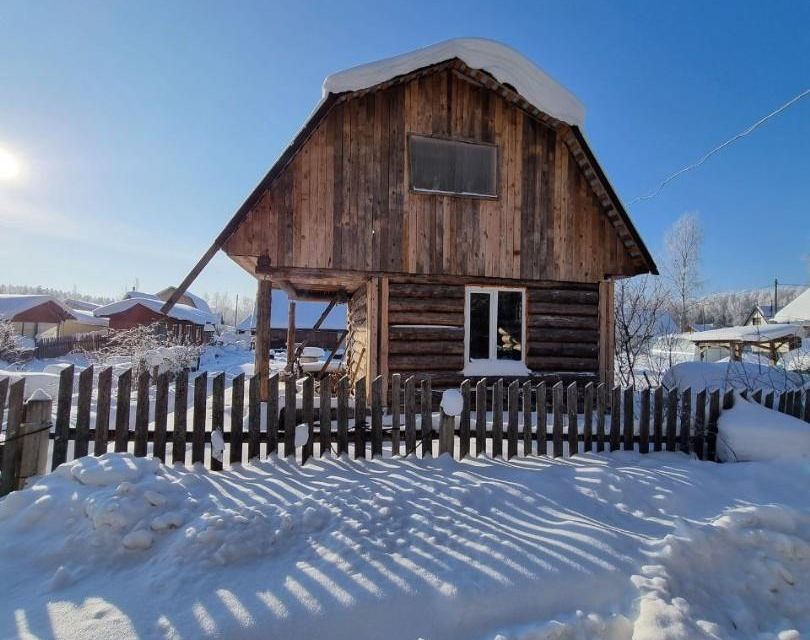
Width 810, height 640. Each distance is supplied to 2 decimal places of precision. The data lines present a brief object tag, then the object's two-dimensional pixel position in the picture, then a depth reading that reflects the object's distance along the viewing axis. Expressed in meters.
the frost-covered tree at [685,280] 33.34
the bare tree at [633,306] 13.98
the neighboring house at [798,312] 26.38
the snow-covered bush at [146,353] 17.12
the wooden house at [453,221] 8.27
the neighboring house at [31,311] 37.06
